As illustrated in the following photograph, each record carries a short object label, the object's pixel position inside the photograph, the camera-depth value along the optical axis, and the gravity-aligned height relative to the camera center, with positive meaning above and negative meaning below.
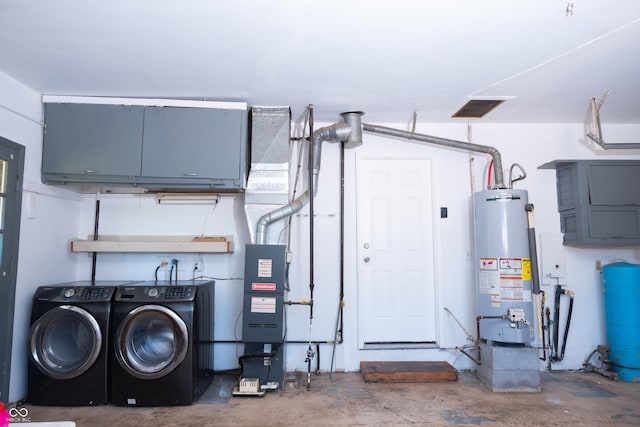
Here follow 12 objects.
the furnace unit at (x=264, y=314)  3.16 -0.45
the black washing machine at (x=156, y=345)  2.91 -0.67
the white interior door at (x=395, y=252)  3.87 +0.07
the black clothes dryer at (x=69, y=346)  2.90 -0.67
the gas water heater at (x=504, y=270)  3.33 -0.10
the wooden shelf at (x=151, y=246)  3.49 +0.11
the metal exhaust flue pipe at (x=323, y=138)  3.49 +1.15
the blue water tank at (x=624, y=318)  3.52 -0.54
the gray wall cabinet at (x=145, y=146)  3.28 +0.96
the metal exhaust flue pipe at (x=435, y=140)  3.83 +1.19
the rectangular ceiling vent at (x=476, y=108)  3.51 +1.42
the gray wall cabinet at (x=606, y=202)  3.63 +0.54
